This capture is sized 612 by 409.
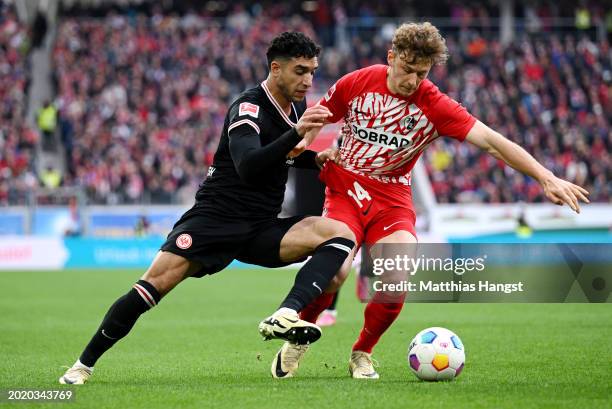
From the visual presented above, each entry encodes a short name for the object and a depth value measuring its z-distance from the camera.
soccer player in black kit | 13.64
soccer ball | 13.98
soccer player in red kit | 13.85
